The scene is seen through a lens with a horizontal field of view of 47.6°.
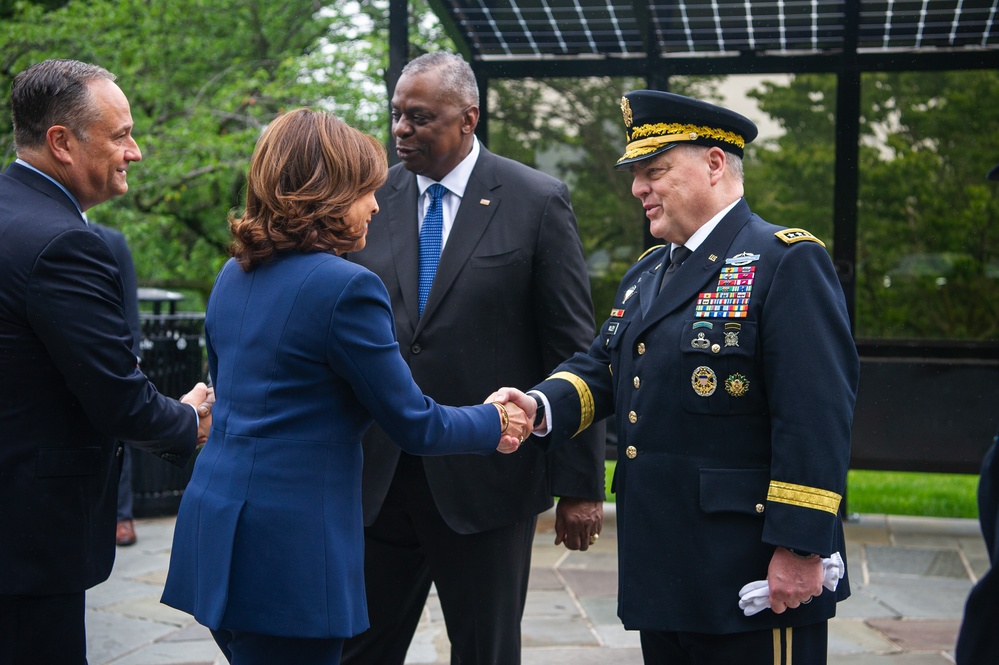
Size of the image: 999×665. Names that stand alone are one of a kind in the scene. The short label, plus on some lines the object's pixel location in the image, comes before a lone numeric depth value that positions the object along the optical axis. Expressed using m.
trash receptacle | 7.29
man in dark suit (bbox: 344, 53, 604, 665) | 3.21
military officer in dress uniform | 2.51
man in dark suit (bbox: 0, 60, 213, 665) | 2.61
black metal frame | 6.88
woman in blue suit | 2.38
